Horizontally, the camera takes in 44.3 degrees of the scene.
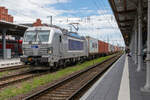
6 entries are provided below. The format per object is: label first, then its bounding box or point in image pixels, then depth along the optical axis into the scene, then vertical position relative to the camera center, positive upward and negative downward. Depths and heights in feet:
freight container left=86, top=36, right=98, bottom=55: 83.27 +2.27
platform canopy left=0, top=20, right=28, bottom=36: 68.94 +9.70
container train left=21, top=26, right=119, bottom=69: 38.65 +0.94
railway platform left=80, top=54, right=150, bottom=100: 19.79 -4.95
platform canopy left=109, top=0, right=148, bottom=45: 42.78 +10.91
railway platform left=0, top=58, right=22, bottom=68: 56.64 -4.36
